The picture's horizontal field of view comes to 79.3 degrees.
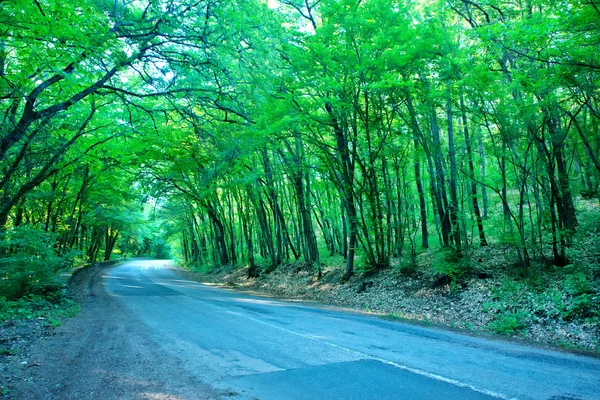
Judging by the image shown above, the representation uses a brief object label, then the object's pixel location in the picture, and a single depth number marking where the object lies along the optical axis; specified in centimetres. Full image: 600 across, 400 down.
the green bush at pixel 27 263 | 1020
